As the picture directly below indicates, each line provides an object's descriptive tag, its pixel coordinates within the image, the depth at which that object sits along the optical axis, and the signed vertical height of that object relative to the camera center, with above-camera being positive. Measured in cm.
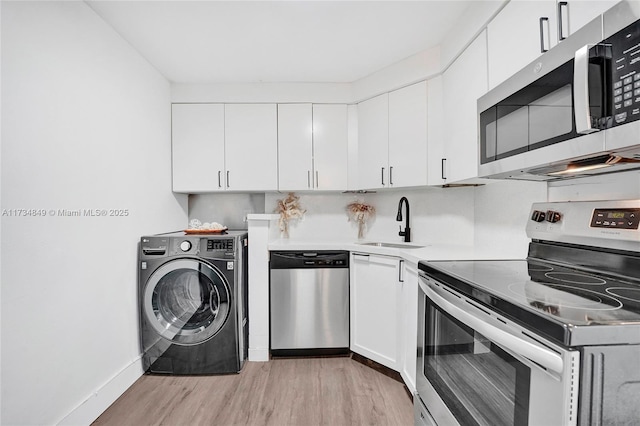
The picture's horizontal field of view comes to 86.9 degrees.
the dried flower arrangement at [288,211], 324 -2
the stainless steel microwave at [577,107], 84 +31
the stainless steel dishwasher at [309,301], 267 -73
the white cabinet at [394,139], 254 +56
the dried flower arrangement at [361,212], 320 -3
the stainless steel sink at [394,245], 263 -29
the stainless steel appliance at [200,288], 245 -69
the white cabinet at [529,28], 110 +69
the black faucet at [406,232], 289 -20
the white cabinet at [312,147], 301 +55
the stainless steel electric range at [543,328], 70 -31
